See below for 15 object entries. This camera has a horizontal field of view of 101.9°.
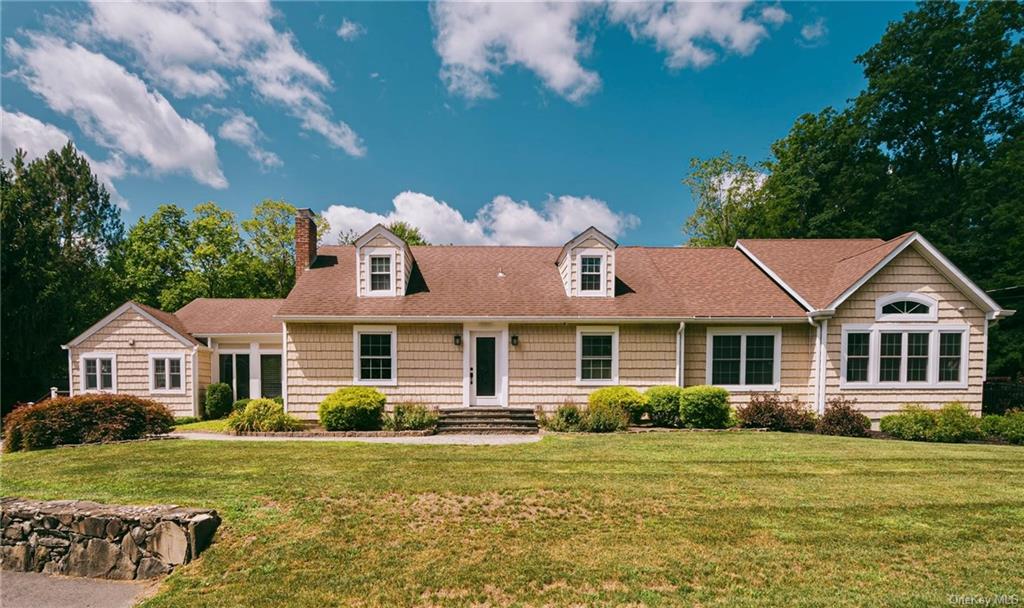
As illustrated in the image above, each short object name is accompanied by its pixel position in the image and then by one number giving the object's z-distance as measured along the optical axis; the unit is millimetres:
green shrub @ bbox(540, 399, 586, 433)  12065
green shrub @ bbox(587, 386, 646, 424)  12500
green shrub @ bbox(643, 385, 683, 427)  12391
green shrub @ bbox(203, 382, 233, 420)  16109
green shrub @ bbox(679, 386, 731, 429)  12172
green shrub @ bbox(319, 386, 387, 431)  11922
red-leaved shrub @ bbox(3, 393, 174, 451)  10273
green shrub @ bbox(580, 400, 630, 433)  11898
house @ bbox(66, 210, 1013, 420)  12734
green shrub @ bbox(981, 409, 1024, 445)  10844
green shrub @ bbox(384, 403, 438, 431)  12078
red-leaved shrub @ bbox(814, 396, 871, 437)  11945
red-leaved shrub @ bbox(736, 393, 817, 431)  12291
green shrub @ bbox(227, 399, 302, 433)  11852
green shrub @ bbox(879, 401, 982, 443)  11141
